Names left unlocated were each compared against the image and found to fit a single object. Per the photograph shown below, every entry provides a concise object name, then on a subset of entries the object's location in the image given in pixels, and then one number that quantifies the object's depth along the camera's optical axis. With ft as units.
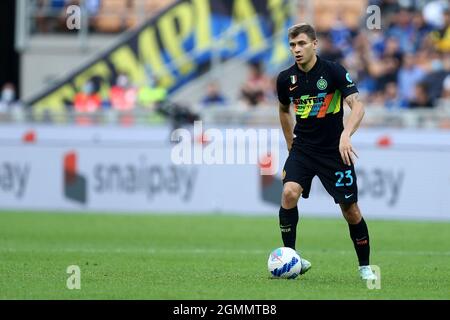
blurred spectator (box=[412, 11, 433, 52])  78.28
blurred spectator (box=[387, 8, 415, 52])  78.98
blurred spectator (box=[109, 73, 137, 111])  80.53
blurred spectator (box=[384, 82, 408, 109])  73.16
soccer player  33.42
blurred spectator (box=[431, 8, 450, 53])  76.18
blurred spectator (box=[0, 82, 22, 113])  83.61
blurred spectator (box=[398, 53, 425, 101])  74.18
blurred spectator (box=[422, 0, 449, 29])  78.74
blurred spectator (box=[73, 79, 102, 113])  82.19
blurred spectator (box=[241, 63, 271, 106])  76.28
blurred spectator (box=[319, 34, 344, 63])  77.15
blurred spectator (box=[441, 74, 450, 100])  71.77
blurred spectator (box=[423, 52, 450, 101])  73.15
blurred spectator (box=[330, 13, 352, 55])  79.30
